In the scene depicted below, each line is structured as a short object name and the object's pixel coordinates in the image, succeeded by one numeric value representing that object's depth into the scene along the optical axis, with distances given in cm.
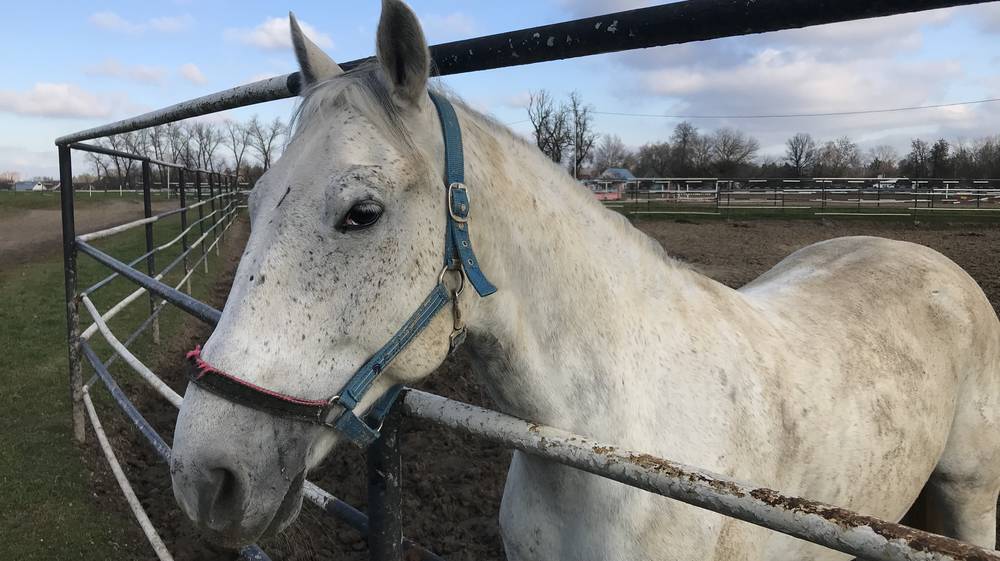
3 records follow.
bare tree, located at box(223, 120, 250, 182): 3705
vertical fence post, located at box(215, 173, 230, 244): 1623
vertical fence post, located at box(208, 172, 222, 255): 1336
